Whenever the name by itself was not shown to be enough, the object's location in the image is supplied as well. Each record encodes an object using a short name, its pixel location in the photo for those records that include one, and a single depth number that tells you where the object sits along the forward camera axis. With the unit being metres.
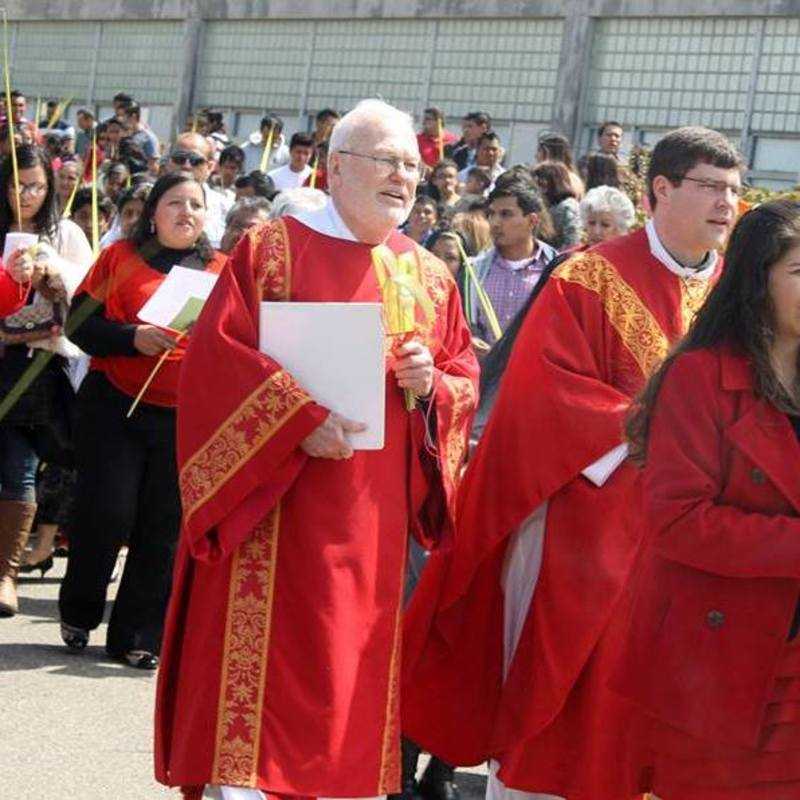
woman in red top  13.12
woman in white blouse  14.18
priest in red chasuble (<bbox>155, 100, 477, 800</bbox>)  8.67
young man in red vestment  9.37
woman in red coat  7.00
